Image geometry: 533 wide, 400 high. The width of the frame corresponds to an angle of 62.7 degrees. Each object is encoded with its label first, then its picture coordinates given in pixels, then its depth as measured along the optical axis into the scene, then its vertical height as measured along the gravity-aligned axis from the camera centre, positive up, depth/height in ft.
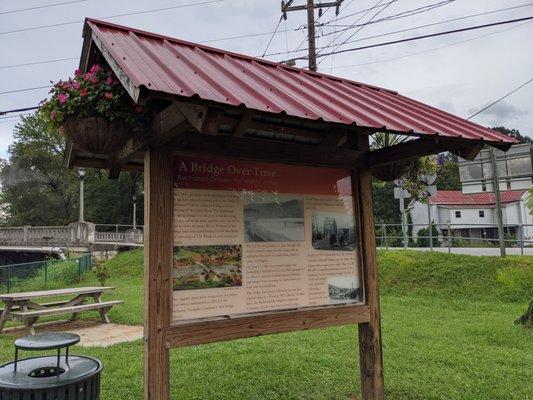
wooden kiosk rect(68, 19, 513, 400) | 9.84 +1.71
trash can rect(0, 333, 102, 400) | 8.96 -2.62
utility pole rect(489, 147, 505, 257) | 38.98 +4.21
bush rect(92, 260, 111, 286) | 47.70 -1.80
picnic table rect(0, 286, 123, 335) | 26.48 -3.35
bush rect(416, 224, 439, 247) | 92.12 +0.44
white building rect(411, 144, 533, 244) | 155.12 +11.02
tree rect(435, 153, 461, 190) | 203.99 +27.88
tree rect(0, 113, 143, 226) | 171.12 +27.22
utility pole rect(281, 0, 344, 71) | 48.27 +26.92
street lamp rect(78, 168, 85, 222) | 107.04 +13.03
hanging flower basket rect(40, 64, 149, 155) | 10.03 +3.30
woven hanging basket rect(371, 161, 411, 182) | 15.60 +2.61
